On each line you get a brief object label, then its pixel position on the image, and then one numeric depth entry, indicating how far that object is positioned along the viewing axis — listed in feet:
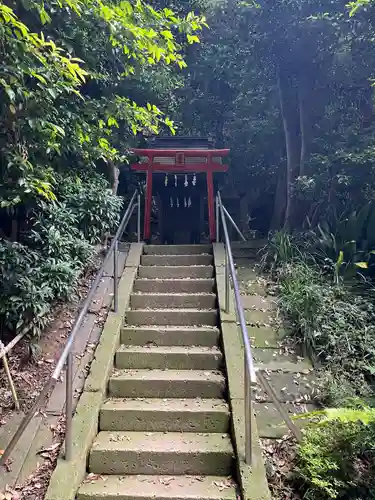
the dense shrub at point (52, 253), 12.25
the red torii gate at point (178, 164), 22.40
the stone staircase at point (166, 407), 8.98
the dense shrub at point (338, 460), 8.19
